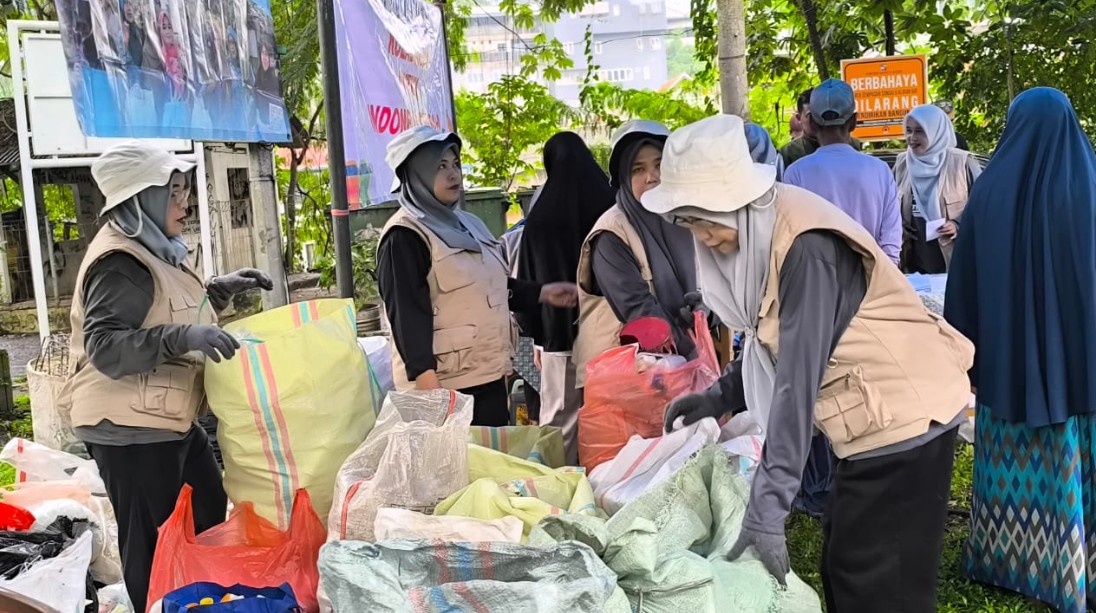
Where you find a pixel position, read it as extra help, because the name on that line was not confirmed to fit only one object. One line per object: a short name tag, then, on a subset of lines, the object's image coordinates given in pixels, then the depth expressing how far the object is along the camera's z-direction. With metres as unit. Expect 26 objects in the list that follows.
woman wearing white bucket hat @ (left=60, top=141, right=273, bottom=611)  2.64
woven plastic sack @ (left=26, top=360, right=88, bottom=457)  4.62
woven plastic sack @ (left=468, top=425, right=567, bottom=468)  2.97
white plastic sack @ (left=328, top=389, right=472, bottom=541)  2.31
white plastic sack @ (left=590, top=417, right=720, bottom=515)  2.53
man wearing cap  4.30
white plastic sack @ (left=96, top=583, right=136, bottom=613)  3.10
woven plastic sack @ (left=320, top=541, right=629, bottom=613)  1.77
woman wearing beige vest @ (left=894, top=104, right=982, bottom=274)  5.51
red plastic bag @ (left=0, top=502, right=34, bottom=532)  2.68
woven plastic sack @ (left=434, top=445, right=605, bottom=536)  2.25
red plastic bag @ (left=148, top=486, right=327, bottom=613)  2.28
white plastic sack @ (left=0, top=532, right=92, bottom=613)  2.21
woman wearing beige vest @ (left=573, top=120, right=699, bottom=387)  3.26
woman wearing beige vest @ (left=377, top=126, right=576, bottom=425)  3.17
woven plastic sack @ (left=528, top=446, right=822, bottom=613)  1.92
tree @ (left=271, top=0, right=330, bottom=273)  10.85
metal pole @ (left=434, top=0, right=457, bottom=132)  6.04
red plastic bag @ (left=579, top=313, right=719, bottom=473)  3.01
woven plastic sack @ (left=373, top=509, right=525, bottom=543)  2.09
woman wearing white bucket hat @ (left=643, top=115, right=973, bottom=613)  1.99
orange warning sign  7.81
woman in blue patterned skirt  2.85
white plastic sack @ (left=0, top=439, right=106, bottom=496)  3.68
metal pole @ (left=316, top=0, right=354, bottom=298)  3.86
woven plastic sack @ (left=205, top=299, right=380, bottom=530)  2.62
